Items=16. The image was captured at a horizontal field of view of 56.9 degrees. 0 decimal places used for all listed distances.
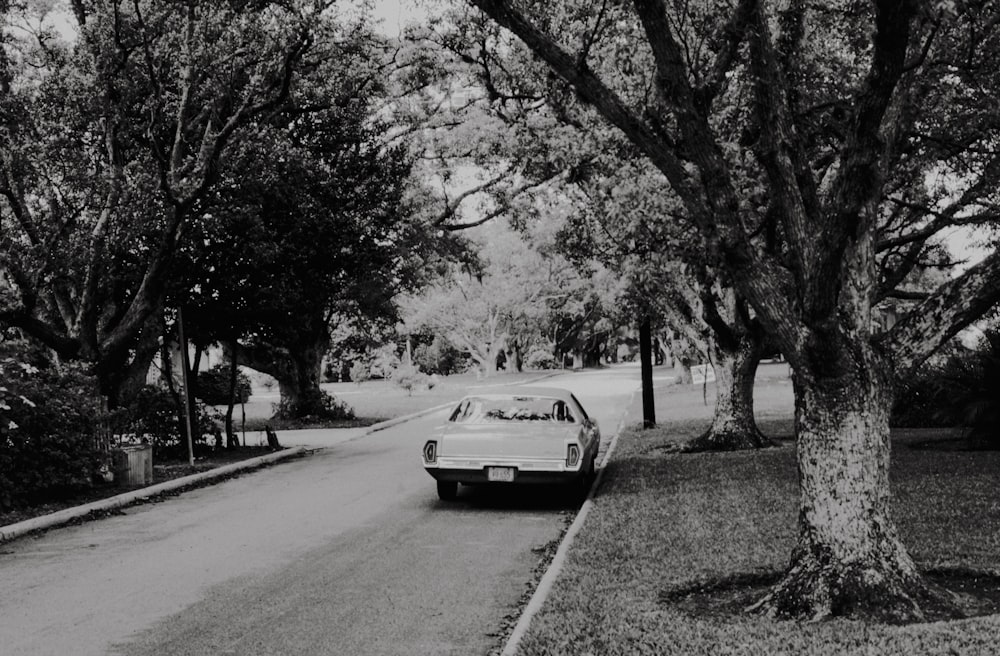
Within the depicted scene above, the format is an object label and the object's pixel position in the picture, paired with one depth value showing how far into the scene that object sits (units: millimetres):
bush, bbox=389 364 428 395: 41625
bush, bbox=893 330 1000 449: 15305
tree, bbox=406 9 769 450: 15086
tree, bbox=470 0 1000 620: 6016
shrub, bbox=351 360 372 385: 51294
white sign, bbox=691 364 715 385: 35250
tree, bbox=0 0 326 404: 15508
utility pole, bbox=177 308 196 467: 16656
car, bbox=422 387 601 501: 11641
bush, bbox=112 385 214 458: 18359
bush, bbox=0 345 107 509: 11727
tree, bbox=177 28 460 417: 18531
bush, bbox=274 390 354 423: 28781
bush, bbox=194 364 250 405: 22828
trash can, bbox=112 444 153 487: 14469
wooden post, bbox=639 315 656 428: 22047
